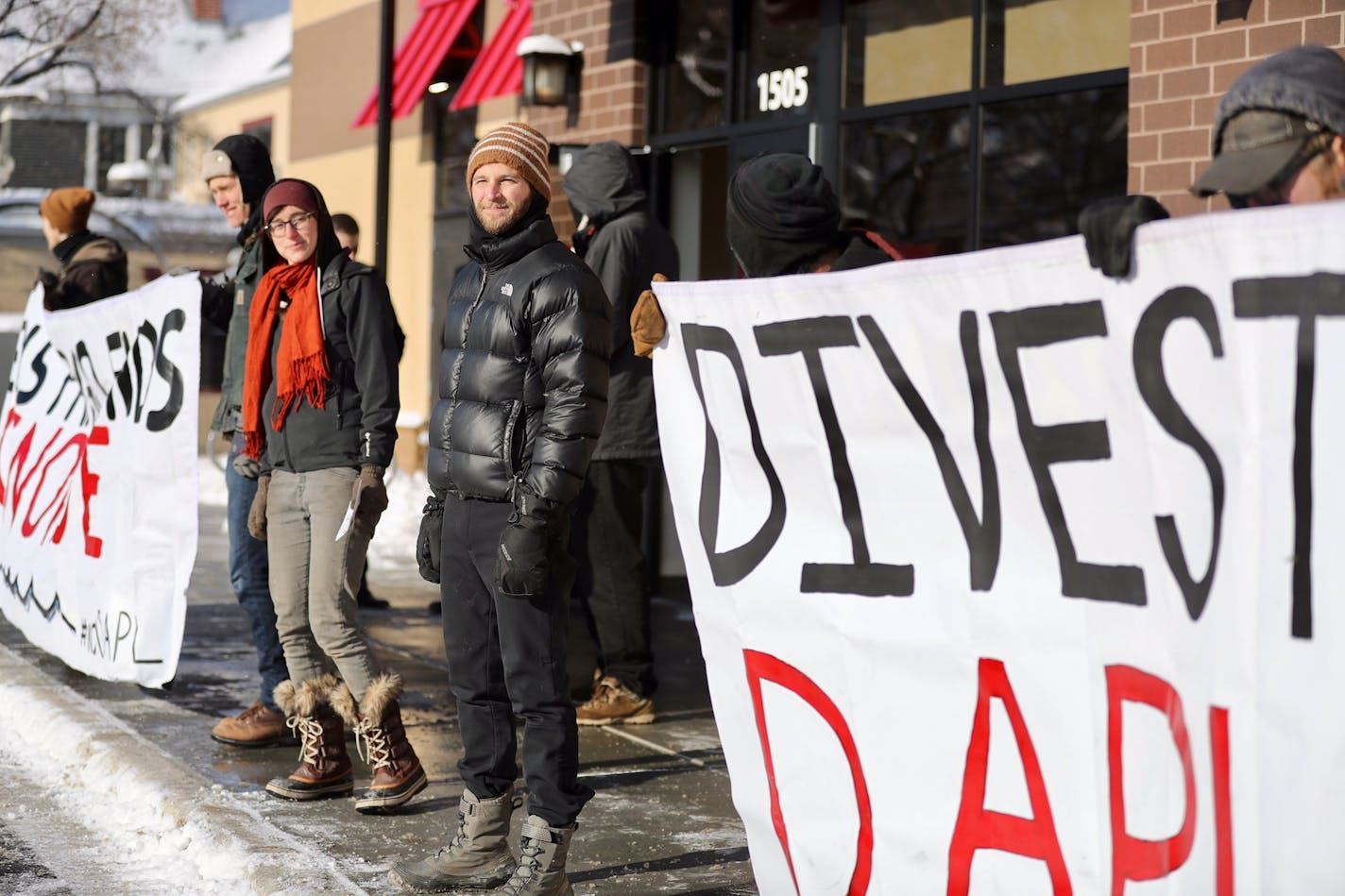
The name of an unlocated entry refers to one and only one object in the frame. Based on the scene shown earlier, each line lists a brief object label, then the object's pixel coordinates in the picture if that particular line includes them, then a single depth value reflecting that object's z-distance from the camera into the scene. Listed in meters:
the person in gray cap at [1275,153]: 2.76
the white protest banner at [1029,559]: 2.54
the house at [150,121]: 27.88
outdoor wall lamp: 9.36
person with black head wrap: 4.01
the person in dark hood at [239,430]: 5.54
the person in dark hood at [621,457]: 6.26
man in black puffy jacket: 4.01
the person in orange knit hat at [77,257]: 7.48
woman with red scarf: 4.95
